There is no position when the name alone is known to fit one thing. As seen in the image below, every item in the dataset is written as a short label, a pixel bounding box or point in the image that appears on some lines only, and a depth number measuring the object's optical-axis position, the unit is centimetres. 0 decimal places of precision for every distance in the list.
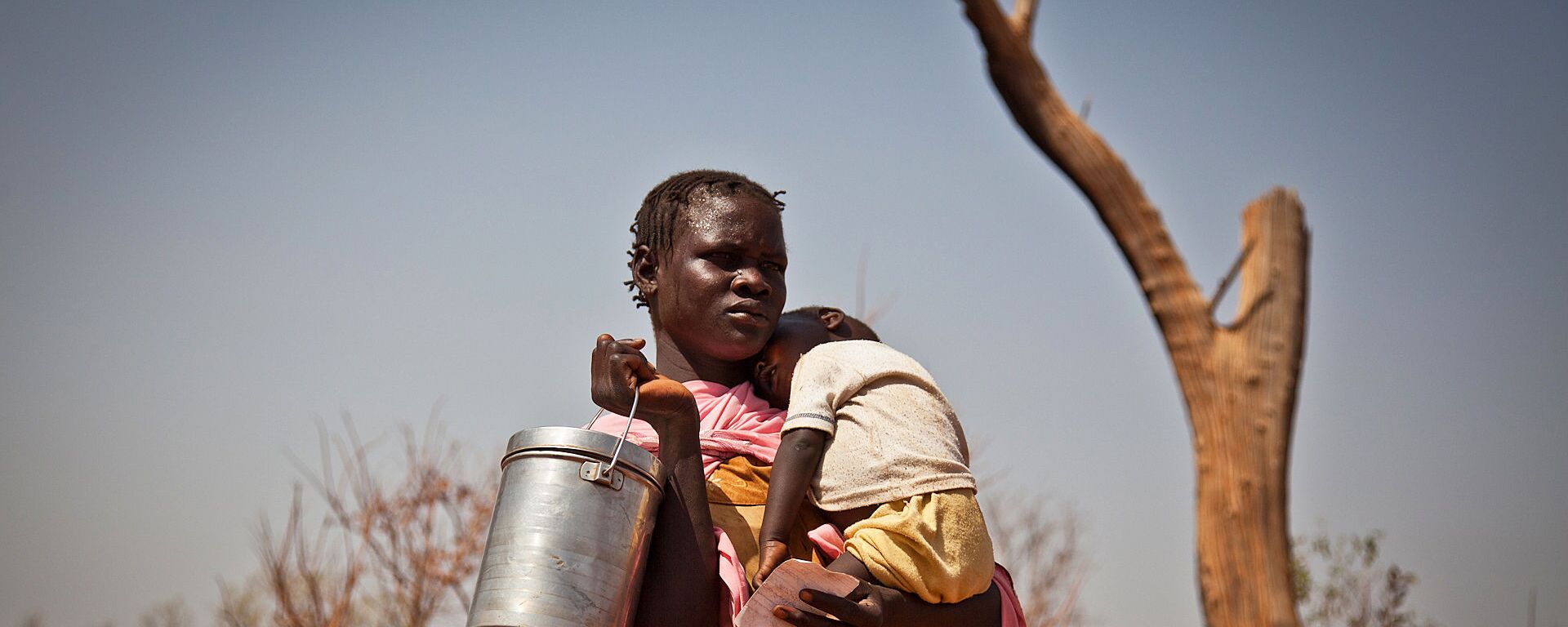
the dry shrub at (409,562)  665
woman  267
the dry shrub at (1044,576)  827
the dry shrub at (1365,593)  813
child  261
